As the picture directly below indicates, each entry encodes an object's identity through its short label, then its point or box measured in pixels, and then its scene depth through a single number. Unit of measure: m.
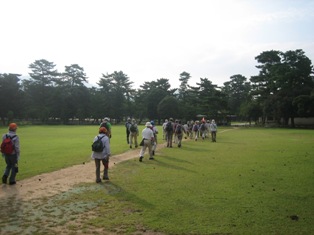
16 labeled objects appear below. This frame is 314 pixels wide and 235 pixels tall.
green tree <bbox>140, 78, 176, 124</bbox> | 83.31
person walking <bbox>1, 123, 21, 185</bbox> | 9.80
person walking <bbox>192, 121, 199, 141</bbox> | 28.77
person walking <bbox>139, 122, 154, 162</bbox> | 15.03
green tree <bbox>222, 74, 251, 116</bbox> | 106.94
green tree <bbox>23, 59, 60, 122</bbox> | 78.88
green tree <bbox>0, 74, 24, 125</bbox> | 68.56
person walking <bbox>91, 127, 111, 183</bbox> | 10.17
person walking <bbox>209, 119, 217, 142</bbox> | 27.08
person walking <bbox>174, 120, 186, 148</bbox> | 22.05
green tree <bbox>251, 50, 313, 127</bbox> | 60.19
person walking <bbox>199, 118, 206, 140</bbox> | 29.84
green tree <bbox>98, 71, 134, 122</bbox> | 85.50
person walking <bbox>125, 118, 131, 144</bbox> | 20.99
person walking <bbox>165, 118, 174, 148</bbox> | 21.53
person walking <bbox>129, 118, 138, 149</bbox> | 20.06
